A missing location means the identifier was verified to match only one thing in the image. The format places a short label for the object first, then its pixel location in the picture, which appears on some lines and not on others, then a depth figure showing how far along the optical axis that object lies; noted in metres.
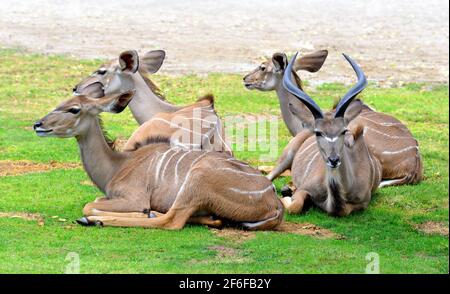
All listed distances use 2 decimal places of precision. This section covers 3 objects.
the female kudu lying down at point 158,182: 14.20
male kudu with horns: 15.04
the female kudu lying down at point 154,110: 17.43
